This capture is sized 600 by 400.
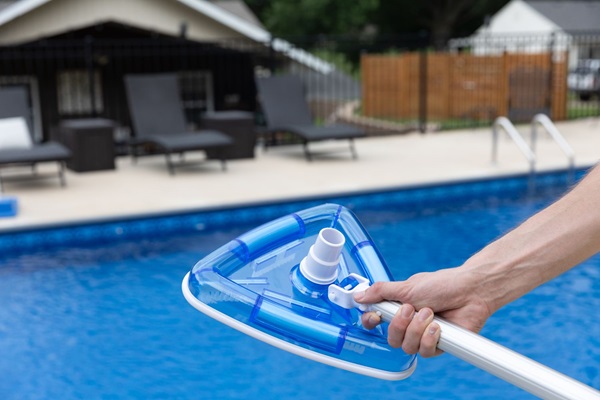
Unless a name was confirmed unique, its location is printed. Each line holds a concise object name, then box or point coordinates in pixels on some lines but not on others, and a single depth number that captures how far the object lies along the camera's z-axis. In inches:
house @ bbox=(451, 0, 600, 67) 1529.3
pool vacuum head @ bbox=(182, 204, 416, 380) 46.4
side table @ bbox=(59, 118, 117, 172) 409.4
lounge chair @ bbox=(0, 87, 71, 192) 358.0
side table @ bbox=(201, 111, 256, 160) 443.2
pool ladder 373.1
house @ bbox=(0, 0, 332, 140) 578.9
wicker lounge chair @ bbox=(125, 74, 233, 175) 408.8
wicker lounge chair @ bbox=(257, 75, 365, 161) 438.6
